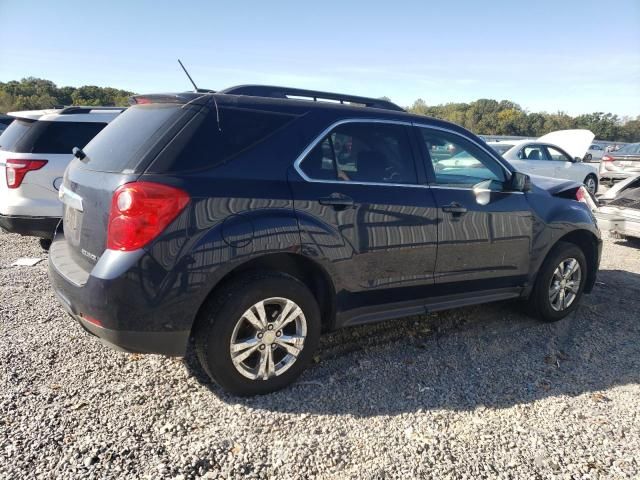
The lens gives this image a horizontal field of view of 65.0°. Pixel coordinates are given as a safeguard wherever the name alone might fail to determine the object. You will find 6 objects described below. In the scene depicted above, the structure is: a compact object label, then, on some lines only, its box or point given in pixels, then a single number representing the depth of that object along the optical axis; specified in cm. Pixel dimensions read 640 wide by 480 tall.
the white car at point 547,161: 1241
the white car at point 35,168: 564
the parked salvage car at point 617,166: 1520
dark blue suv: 269
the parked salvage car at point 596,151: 2733
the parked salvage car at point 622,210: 741
